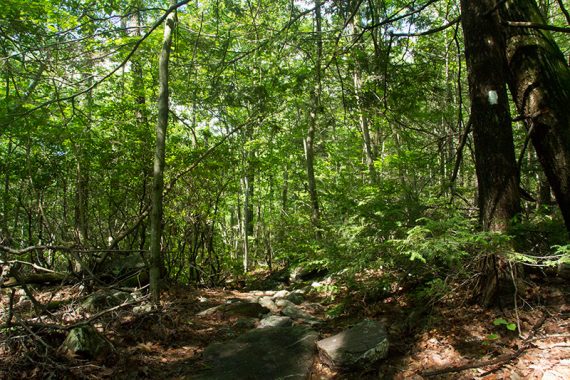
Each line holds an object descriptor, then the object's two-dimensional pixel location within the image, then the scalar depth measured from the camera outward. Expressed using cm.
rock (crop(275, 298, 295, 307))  648
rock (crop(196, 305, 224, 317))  618
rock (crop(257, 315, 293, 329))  545
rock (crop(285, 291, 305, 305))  716
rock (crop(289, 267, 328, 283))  991
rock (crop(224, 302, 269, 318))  615
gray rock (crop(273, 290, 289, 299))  765
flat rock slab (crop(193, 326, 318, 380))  368
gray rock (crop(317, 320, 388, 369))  351
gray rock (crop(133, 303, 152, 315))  511
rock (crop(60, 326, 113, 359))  377
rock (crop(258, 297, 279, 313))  650
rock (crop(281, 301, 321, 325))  554
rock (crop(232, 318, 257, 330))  559
